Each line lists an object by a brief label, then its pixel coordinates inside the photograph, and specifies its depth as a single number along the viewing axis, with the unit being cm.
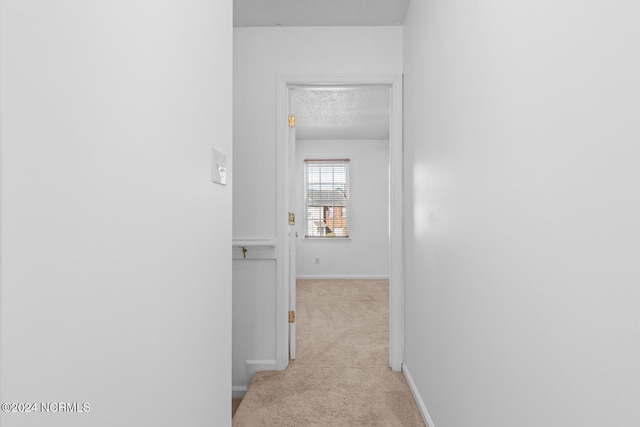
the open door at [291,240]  288
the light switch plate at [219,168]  137
